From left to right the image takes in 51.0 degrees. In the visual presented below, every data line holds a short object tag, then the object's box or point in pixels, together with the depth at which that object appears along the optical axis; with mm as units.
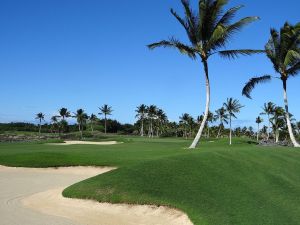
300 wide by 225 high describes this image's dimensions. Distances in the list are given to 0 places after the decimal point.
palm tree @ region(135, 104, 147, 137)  118160
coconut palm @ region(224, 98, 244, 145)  73173
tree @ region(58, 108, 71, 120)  113019
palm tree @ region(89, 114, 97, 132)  124734
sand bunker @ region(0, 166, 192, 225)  11118
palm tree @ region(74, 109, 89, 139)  105398
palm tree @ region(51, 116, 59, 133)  118693
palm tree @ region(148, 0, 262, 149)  25041
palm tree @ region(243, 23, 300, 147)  30527
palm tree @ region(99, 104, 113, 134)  115773
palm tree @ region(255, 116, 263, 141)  98788
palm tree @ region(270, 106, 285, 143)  81505
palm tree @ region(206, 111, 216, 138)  106004
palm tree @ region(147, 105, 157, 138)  117499
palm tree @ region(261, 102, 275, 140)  83345
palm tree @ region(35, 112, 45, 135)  127066
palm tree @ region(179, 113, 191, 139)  112835
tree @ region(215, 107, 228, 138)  87771
